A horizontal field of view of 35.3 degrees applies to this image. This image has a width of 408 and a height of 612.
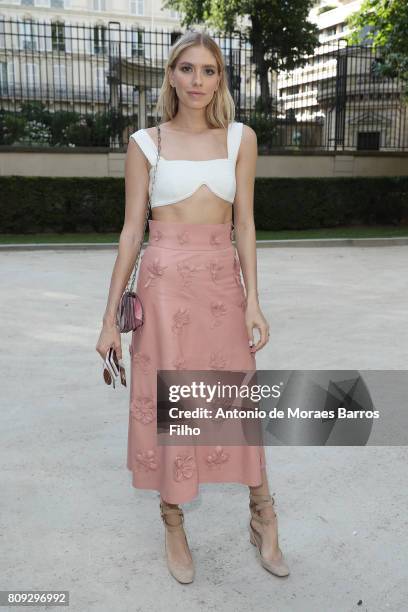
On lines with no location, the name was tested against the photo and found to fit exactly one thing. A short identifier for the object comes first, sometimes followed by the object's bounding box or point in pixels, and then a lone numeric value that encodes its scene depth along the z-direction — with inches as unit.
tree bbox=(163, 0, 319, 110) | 1208.8
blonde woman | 100.3
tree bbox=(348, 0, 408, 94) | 616.1
